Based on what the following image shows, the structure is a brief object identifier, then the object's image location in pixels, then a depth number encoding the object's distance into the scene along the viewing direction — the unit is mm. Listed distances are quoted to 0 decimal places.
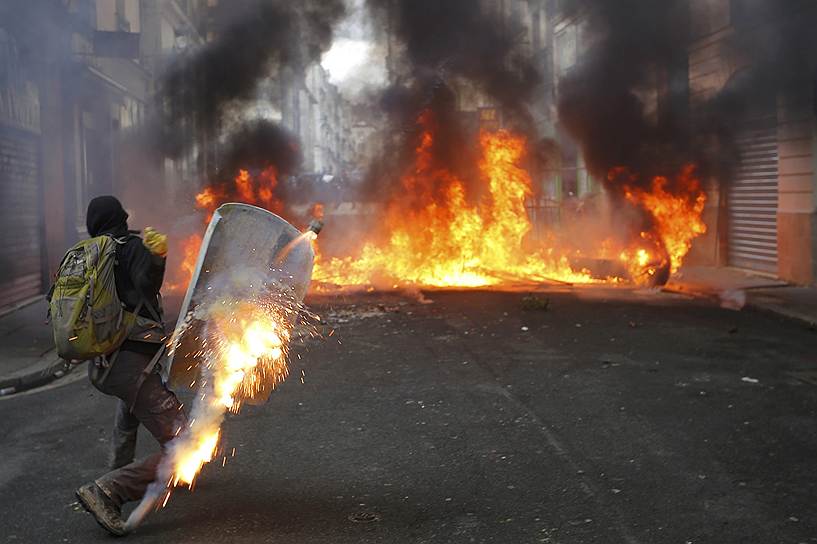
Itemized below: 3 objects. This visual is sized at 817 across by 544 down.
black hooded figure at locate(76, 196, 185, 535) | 3859
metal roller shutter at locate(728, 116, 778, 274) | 14500
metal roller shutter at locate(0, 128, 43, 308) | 12344
